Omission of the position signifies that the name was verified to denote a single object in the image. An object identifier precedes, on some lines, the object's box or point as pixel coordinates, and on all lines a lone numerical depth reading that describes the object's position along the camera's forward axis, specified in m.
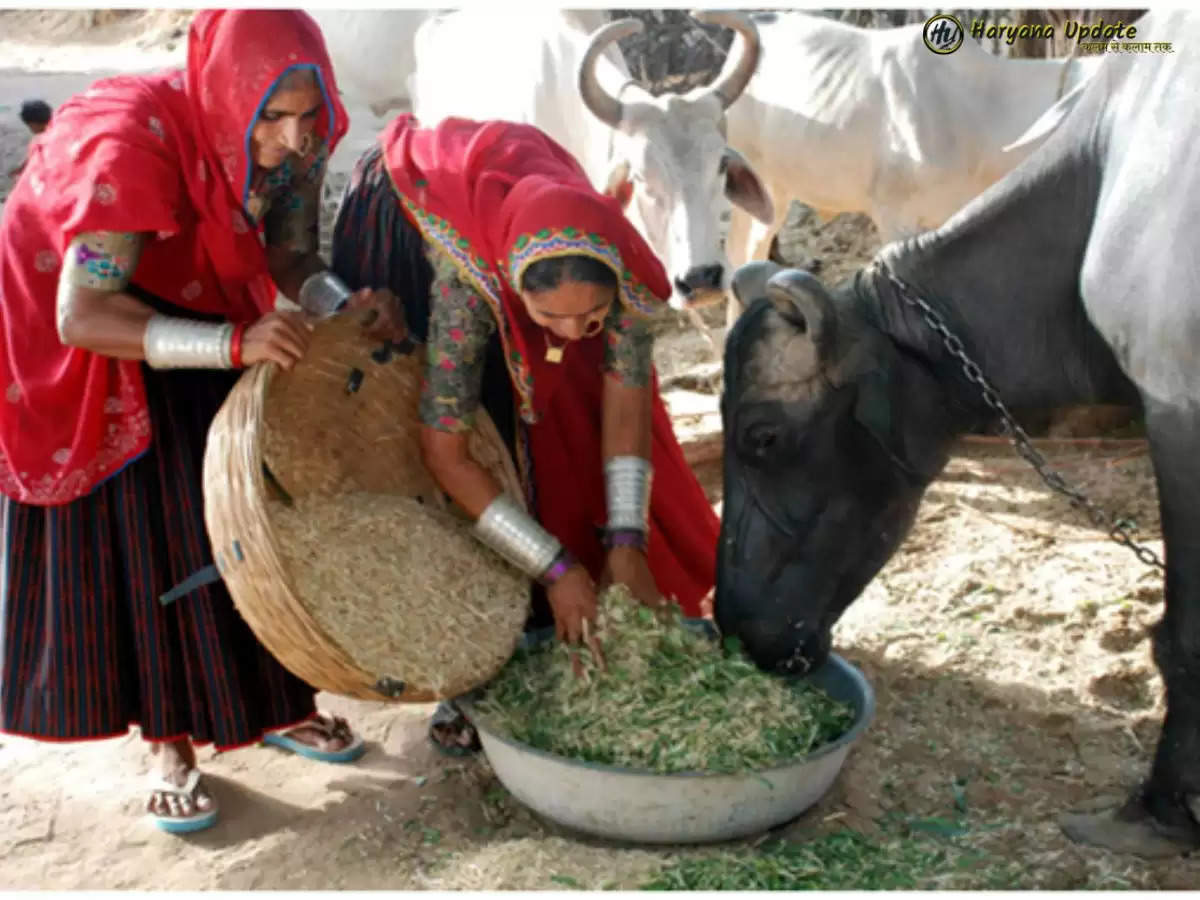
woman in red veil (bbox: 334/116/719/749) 2.64
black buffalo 2.44
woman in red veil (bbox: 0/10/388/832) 2.63
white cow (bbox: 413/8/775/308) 4.59
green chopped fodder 2.62
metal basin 2.54
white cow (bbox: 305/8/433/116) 8.29
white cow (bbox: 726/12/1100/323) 5.37
